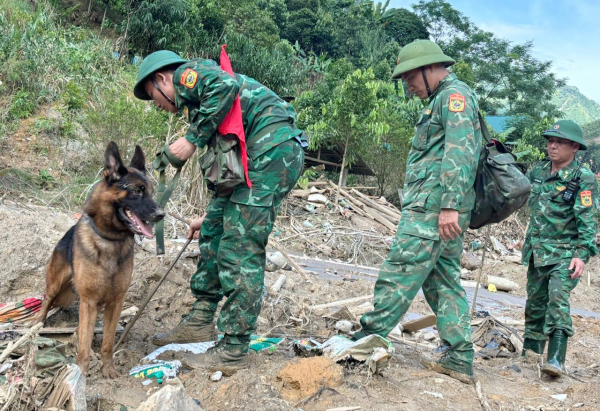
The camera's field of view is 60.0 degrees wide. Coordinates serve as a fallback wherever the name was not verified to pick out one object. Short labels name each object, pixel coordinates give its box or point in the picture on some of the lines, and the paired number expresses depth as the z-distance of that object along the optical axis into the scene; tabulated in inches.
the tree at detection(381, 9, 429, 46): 1685.5
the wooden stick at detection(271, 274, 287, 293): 244.0
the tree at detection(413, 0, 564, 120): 1587.1
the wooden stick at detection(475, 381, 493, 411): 131.3
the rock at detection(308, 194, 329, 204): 583.2
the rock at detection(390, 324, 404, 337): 211.0
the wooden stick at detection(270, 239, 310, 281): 299.7
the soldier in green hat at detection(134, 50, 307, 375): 133.7
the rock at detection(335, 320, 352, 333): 195.8
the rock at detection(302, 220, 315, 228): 517.6
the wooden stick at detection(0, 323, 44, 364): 98.3
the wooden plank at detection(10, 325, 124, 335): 152.2
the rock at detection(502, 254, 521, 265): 559.5
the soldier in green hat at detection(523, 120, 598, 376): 196.1
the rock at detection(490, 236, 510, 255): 609.9
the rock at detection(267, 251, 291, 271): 306.3
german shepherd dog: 134.2
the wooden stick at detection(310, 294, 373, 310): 231.9
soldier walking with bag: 145.8
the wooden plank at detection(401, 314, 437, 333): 198.5
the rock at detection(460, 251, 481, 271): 505.7
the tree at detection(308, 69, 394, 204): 591.2
